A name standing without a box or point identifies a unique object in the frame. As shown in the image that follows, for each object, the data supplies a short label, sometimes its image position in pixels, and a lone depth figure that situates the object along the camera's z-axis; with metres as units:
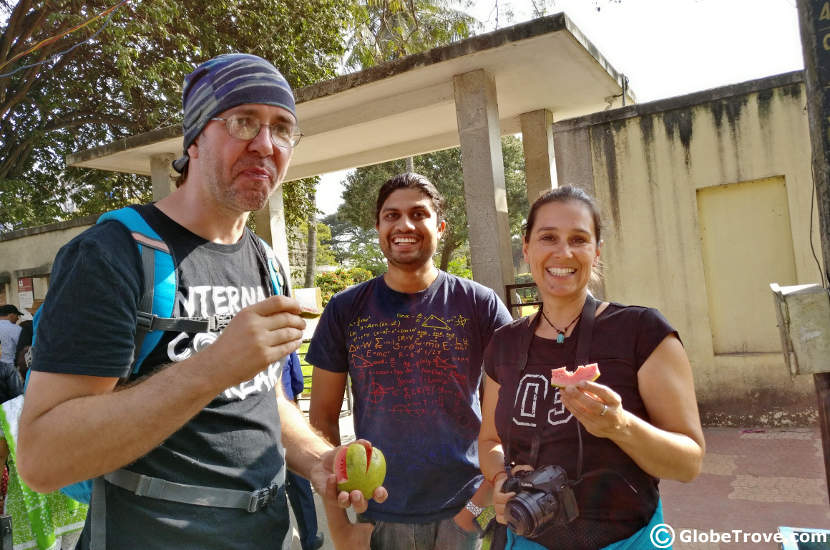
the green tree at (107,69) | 11.05
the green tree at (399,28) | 11.89
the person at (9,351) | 4.77
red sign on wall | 11.15
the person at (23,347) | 6.73
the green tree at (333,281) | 22.20
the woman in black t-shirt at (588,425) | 1.83
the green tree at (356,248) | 33.19
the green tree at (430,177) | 24.86
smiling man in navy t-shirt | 2.54
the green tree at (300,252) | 24.92
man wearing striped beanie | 1.29
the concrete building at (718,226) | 6.67
